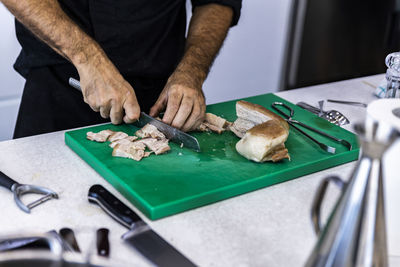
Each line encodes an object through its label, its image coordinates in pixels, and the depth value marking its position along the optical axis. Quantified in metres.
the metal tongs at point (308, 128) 1.34
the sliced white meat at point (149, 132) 1.37
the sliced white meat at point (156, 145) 1.29
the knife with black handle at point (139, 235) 0.87
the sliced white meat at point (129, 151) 1.25
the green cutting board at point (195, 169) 1.09
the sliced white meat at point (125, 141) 1.30
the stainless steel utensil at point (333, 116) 1.63
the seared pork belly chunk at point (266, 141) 1.25
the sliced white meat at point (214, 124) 1.47
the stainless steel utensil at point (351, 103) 1.80
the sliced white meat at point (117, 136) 1.35
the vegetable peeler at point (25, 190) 1.05
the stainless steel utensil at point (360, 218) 0.63
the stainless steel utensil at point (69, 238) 0.88
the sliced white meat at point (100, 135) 1.35
